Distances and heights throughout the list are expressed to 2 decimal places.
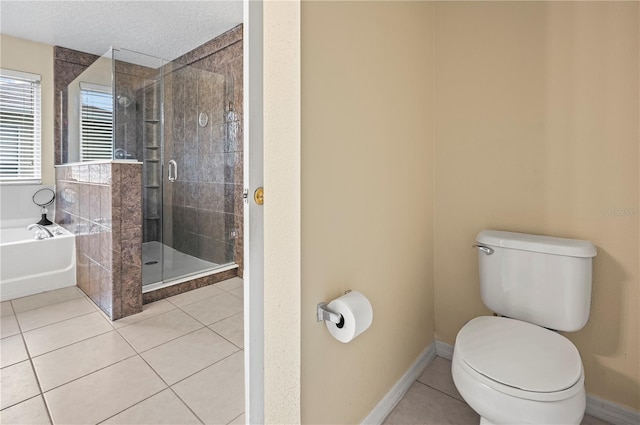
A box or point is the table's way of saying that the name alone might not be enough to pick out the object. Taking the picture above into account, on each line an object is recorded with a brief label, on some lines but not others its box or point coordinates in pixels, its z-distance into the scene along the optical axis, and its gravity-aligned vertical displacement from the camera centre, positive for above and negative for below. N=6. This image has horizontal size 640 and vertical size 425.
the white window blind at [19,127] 3.22 +0.83
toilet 0.95 -0.50
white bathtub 2.51 -0.51
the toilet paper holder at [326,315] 0.97 -0.34
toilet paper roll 0.96 -0.34
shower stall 2.96 +0.65
